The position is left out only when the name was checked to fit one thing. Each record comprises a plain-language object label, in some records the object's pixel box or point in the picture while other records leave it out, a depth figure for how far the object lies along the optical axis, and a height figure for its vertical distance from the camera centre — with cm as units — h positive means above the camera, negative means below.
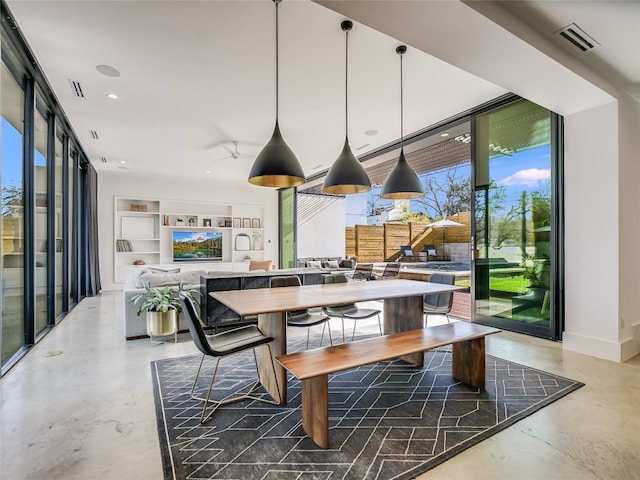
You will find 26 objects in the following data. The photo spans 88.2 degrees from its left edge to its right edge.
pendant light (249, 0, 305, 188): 264 +64
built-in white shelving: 829 +33
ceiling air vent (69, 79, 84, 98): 359 +173
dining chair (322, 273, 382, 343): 359 -82
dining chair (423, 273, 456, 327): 367 -72
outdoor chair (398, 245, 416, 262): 1172 -52
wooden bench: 192 -78
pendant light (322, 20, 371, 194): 319 +65
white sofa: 396 -60
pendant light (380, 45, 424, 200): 347 +59
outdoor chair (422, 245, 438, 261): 1187 -46
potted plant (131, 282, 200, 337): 370 -78
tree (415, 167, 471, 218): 1248 +177
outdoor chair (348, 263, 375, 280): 848 -86
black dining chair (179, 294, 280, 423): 213 -74
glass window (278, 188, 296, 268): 933 +37
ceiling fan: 587 +165
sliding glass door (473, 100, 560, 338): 385 +24
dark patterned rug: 173 -119
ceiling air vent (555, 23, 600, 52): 255 +162
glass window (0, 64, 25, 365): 293 +25
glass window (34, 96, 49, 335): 382 +33
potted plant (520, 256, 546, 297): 392 -43
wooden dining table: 239 -48
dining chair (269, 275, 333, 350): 330 -82
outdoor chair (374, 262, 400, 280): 827 -81
